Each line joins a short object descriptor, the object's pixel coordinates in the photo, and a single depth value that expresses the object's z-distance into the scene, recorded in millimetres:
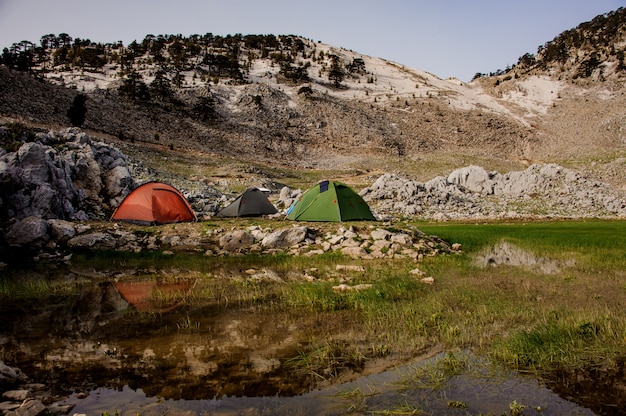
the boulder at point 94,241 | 14594
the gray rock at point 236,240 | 15835
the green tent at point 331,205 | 19406
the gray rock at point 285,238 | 15812
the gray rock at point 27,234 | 13922
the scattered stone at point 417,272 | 11616
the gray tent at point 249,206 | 22891
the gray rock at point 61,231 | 14773
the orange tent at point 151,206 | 18656
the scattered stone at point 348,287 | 9900
